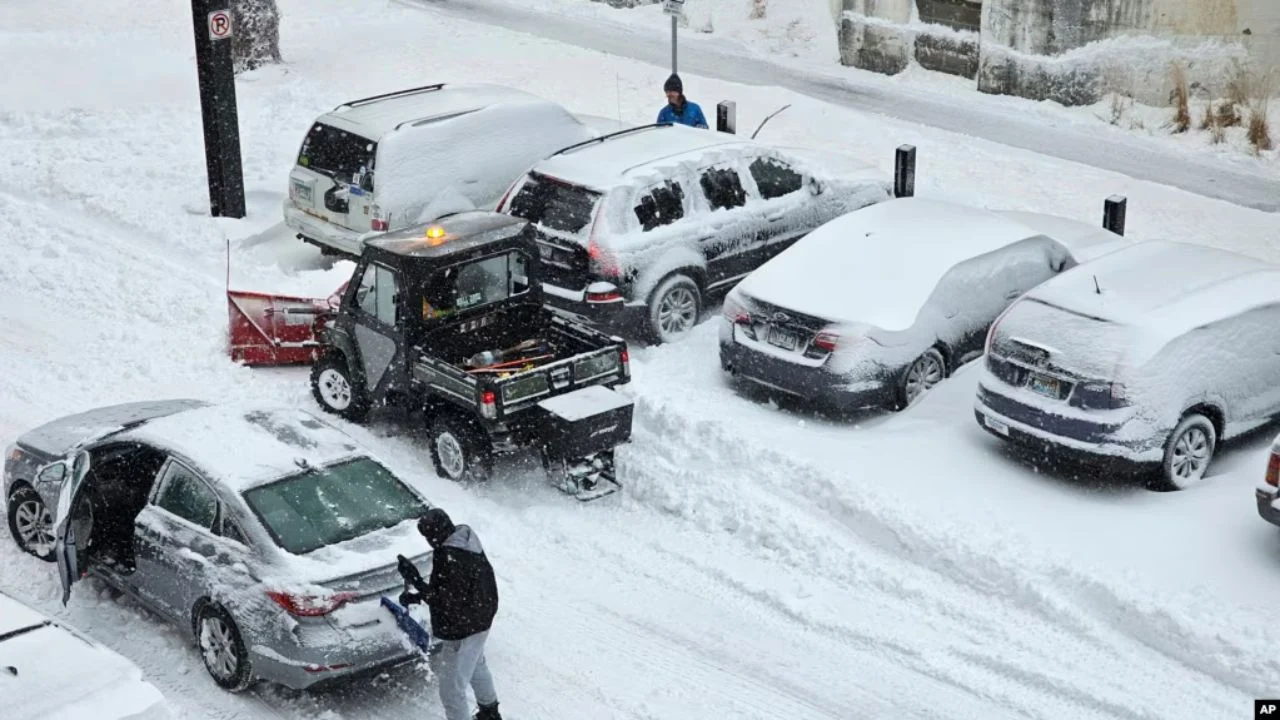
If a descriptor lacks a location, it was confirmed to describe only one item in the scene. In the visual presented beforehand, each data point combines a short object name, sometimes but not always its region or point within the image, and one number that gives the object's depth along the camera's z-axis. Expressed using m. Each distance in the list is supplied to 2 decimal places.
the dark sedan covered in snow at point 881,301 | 11.99
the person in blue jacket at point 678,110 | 16.86
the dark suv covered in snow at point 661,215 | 13.57
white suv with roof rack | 15.23
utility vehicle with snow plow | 11.23
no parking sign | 17.03
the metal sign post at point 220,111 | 17.12
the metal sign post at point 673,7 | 17.67
